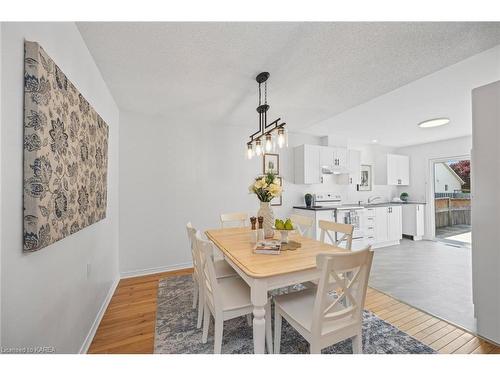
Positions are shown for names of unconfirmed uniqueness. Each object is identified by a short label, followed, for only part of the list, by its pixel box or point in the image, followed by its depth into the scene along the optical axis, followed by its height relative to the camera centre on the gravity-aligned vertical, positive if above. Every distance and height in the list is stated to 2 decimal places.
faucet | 5.08 -0.22
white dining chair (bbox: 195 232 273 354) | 1.26 -0.78
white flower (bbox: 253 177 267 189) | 1.81 +0.06
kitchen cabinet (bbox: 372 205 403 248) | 4.23 -0.81
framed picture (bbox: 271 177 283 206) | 3.87 -0.22
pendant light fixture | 1.78 +0.52
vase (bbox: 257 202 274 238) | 1.90 -0.26
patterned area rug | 1.50 -1.21
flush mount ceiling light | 3.28 +1.14
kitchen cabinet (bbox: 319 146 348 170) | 4.09 +0.69
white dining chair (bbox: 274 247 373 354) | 1.00 -0.72
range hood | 4.15 +0.42
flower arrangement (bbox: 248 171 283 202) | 1.81 +0.03
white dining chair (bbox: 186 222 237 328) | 1.54 -0.77
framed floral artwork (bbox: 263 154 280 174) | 3.83 +0.54
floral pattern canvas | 0.90 +0.21
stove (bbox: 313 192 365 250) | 3.77 -0.49
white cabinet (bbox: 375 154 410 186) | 5.09 +0.52
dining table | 1.14 -0.49
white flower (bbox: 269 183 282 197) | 1.81 +0.01
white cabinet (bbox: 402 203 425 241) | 4.80 -0.76
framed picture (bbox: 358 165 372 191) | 5.06 +0.32
